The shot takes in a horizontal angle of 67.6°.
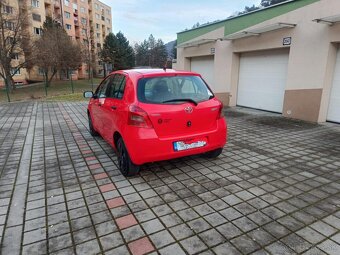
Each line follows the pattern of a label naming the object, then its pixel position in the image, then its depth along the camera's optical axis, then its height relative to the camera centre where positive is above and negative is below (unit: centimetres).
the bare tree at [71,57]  2545 +122
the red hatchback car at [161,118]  353 -68
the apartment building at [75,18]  3600 +909
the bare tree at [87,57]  3034 +149
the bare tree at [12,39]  2034 +234
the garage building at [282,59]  734 +44
